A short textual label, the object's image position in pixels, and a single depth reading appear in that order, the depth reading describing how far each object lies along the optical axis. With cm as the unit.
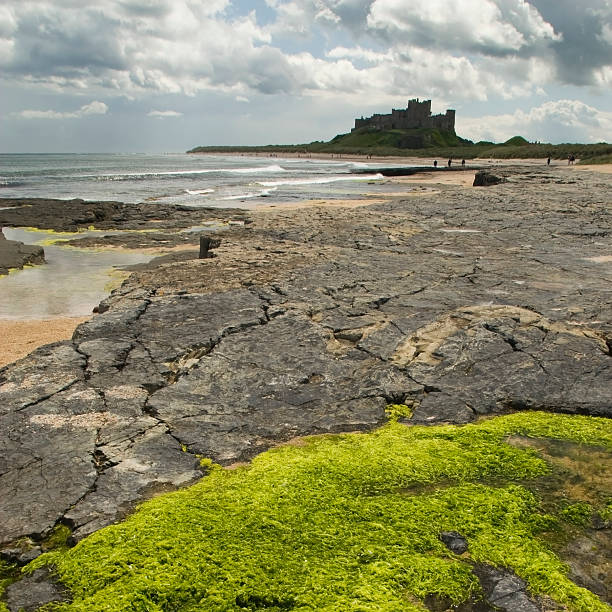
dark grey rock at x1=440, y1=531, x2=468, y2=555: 293
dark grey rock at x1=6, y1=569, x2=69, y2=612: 255
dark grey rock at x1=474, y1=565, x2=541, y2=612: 255
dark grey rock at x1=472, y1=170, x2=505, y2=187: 2993
